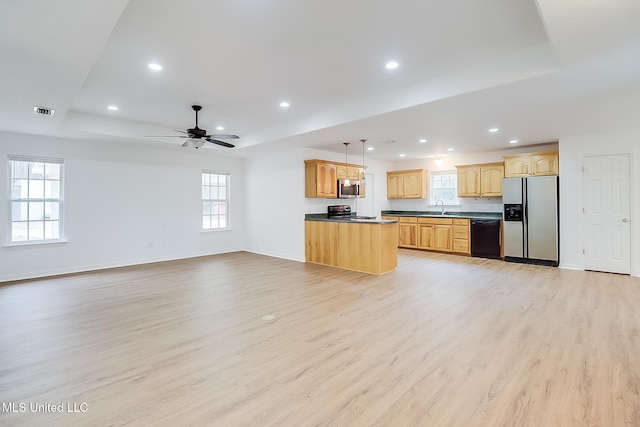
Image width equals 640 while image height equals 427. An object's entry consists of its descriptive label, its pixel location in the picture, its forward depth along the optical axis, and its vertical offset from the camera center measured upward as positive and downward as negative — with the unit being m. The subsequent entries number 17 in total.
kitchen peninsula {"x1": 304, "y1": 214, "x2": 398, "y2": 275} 5.68 -0.51
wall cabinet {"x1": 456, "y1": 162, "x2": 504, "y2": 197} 7.40 +0.95
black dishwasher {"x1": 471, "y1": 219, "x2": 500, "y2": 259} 7.05 -0.46
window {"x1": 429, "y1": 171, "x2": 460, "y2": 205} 8.59 +0.87
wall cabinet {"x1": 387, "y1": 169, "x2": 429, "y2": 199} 8.88 +1.01
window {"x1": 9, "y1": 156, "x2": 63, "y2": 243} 5.55 +0.34
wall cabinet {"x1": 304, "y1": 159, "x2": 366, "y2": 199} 6.75 +0.92
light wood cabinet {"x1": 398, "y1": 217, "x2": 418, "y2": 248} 8.52 -0.40
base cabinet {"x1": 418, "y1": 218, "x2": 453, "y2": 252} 7.86 -0.42
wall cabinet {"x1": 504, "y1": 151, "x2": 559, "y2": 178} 6.29 +1.14
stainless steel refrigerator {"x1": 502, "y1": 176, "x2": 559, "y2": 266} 6.10 -0.02
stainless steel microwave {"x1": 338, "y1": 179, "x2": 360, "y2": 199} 7.30 +0.71
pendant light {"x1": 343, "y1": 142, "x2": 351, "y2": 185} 6.65 +1.58
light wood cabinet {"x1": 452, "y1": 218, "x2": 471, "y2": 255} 7.55 -0.45
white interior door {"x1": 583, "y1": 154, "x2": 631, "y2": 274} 5.43 +0.07
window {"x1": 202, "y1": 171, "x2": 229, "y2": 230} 8.00 +0.46
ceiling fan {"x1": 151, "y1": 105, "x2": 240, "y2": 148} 4.71 +1.24
